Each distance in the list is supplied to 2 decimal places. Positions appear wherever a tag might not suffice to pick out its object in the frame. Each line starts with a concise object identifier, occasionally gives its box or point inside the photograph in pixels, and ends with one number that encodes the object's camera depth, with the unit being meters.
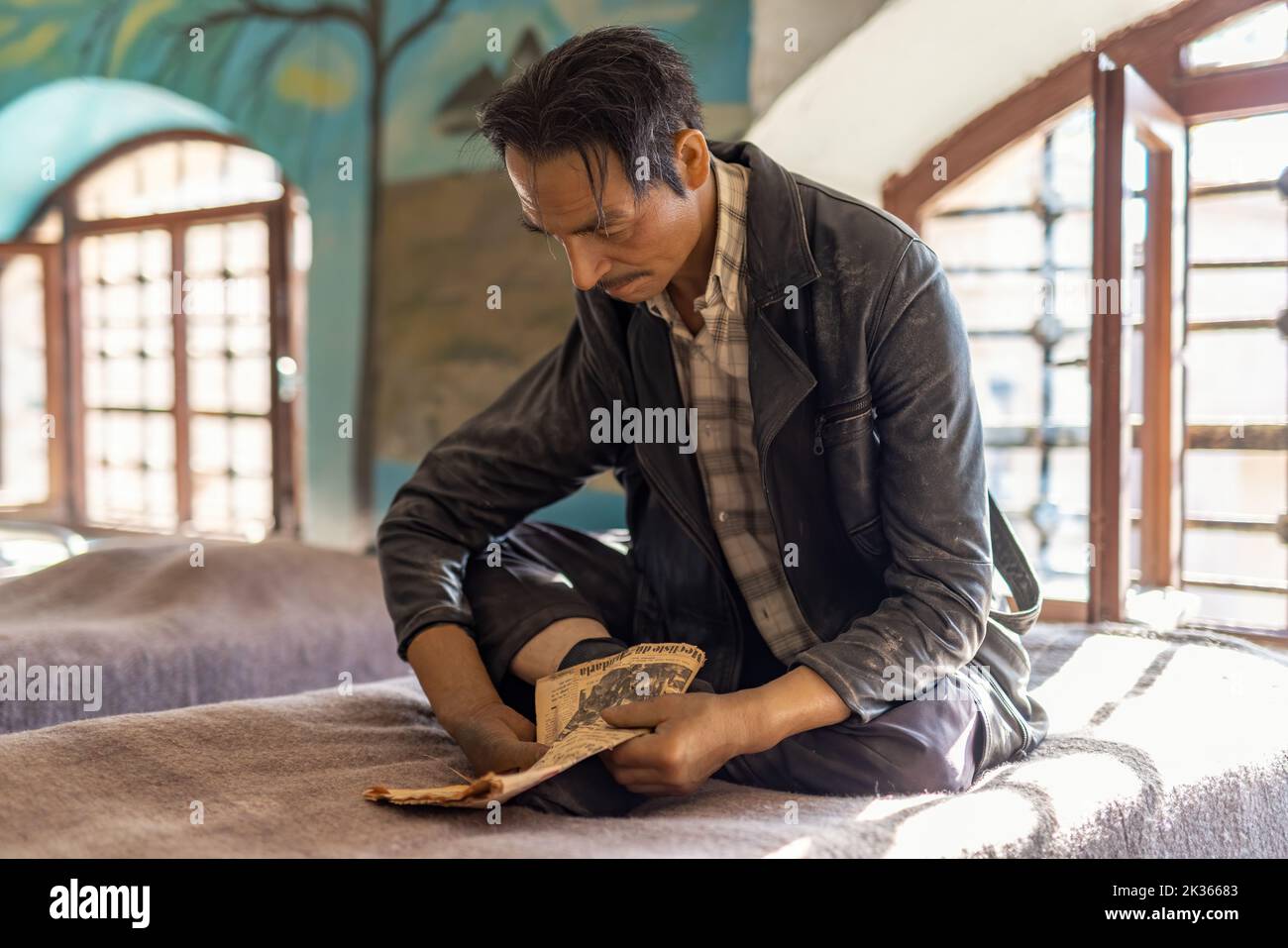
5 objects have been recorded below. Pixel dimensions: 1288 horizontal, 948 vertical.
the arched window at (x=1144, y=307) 2.21
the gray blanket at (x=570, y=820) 1.04
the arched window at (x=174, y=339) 4.14
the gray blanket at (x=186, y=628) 1.92
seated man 1.21
